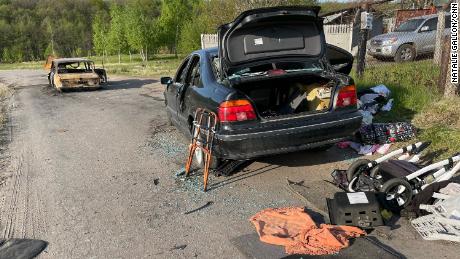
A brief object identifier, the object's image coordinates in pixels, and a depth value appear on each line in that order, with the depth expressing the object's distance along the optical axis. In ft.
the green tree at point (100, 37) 159.22
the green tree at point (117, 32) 143.74
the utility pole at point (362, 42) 27.66
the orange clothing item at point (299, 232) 10.32
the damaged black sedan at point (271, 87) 14.39
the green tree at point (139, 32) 134.72
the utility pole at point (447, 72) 22.65
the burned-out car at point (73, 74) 50.93
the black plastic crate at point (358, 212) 11.15
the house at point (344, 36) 59.62
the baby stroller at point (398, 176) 12.25
